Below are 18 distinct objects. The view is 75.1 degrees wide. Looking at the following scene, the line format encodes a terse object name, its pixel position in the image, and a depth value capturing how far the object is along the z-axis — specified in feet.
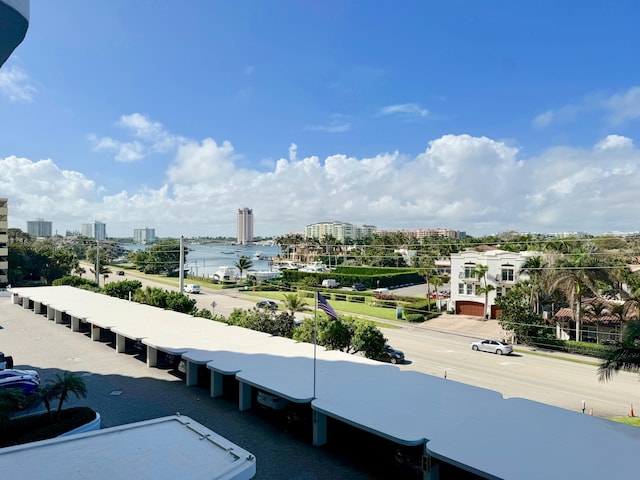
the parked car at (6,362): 72.08
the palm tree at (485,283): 144.87
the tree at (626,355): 46.75
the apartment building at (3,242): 193.47
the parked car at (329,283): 218.42
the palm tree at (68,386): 44.97
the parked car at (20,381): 57.93
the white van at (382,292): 192.34
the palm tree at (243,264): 250.98
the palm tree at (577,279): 108.37
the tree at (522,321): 114.93
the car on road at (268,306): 99.80
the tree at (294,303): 108.27
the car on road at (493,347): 103.60
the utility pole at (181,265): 132.36
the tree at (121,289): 136.98
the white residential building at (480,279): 143.74
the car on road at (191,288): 199.69
